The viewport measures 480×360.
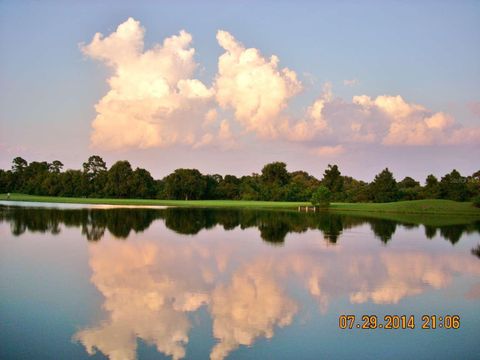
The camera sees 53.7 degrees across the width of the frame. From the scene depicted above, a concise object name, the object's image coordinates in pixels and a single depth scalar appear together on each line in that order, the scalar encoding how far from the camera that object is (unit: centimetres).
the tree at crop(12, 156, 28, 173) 14412
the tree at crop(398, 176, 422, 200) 9028
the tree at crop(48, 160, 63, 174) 14694
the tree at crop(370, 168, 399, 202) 8781
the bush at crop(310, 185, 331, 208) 7300
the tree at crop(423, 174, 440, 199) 8474
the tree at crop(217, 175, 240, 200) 11806
